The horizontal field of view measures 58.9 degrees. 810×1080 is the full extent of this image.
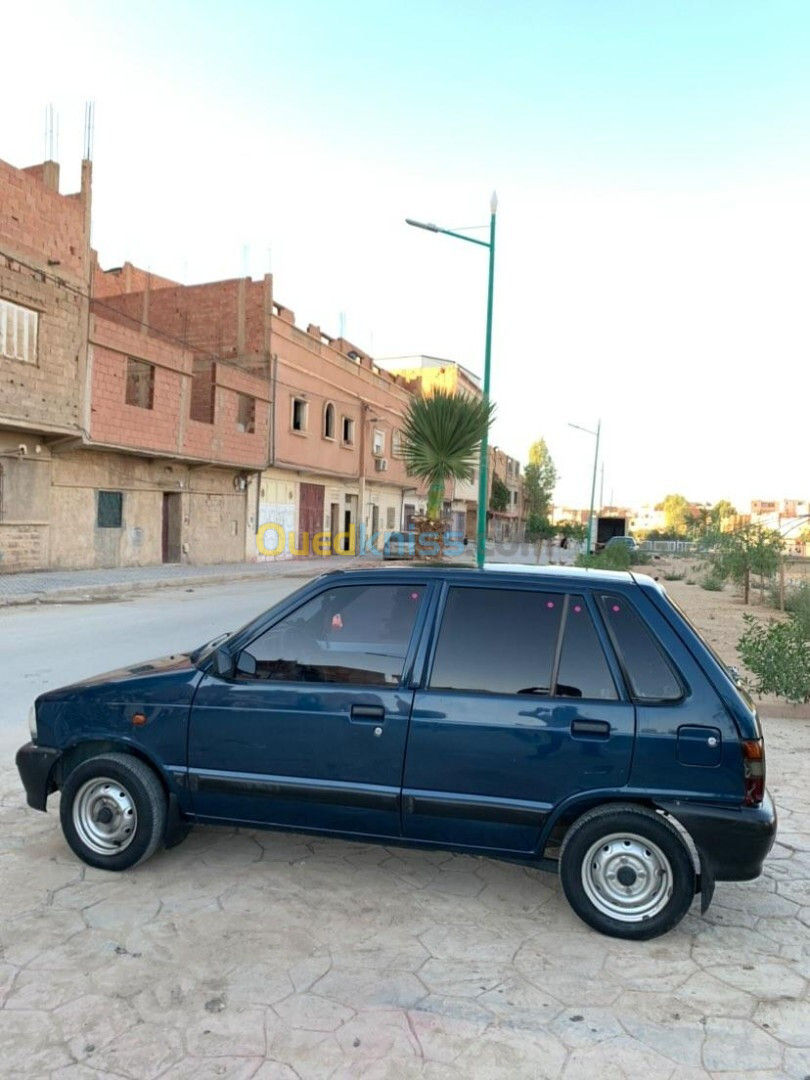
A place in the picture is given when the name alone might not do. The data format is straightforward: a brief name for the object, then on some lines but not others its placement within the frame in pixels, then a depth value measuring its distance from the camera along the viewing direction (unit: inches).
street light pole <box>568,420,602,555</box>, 1407.6
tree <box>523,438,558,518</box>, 3056.1
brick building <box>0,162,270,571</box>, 647.1
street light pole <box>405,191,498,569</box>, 555.2
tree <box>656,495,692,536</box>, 4612.0
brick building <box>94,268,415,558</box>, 1043.3
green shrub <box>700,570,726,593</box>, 850.8
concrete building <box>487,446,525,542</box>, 2503.7
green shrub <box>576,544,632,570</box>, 821.5
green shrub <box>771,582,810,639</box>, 365.5
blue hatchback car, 116.3
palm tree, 595.8
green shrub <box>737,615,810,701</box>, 266.7
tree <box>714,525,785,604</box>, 664.4
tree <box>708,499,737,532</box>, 4218.8
